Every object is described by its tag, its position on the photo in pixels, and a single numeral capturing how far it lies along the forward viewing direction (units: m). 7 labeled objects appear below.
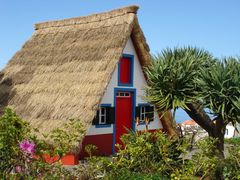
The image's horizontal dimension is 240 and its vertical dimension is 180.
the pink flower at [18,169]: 8.68
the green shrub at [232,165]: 10.72
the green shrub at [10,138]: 8.64
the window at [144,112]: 18.30
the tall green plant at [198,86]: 10.71
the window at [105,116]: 16.56
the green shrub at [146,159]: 10.12
